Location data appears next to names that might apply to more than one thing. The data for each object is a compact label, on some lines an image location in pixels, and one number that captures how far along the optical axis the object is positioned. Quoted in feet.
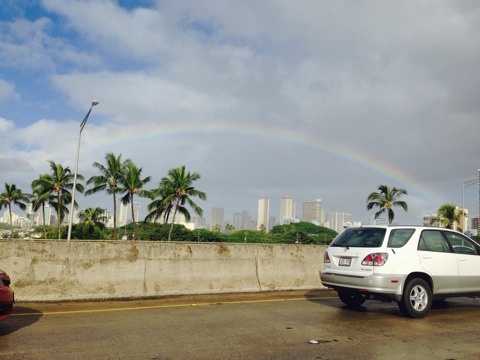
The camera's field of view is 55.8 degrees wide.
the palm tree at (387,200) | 248.11
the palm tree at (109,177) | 222.89
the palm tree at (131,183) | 221.87
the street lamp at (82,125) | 93.76
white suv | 26.32
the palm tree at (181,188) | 222.48
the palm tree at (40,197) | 230.27
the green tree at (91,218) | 255.89
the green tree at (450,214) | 209.87
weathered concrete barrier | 30.50
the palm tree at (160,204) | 223.71
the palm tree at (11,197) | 295.03
